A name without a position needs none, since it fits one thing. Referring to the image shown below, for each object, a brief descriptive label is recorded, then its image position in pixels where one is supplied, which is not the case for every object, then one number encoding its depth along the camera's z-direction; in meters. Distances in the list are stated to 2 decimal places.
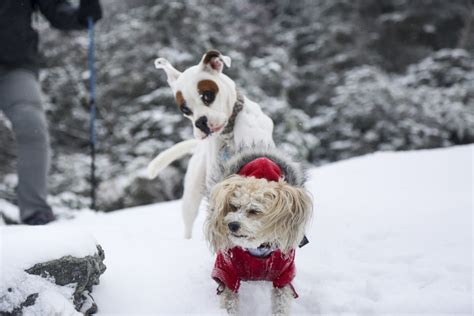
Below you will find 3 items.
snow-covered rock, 1.48
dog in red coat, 1.86
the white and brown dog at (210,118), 2.50
